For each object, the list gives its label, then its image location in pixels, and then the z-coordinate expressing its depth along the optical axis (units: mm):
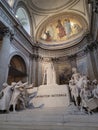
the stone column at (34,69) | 9695
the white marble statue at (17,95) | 3965
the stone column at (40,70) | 9997
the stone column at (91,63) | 8725
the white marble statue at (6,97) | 3723
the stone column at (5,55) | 5957
